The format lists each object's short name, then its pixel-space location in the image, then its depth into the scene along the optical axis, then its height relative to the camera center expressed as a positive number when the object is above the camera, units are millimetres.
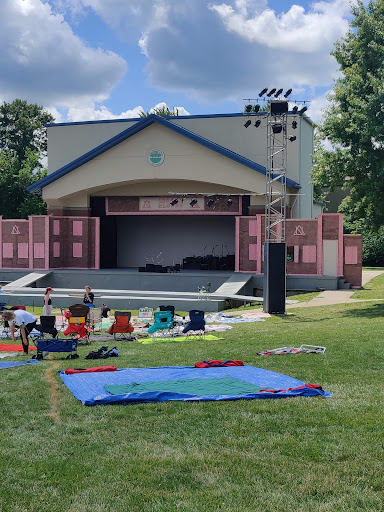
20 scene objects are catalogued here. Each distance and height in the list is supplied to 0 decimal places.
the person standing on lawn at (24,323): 14078 -1457
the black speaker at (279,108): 23500 +5314
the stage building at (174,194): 31391 +3365
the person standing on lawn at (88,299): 23806 -1507
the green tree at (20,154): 50562 +8540
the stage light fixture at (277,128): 23069 +4569
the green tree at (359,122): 21219 +4421
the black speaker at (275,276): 22266 -591
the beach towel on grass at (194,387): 8784 -1765
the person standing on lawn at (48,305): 19053 -1397
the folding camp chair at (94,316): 18812 -1682
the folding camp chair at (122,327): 17156 -1813
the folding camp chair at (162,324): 17922 -1813
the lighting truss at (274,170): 23072 +3297
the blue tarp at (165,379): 8359 -1801
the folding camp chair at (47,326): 15836 -1657
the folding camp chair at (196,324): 17016 -1697
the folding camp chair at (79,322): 16781 -1700
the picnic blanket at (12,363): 12055 -1989
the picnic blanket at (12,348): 14879 -2080
